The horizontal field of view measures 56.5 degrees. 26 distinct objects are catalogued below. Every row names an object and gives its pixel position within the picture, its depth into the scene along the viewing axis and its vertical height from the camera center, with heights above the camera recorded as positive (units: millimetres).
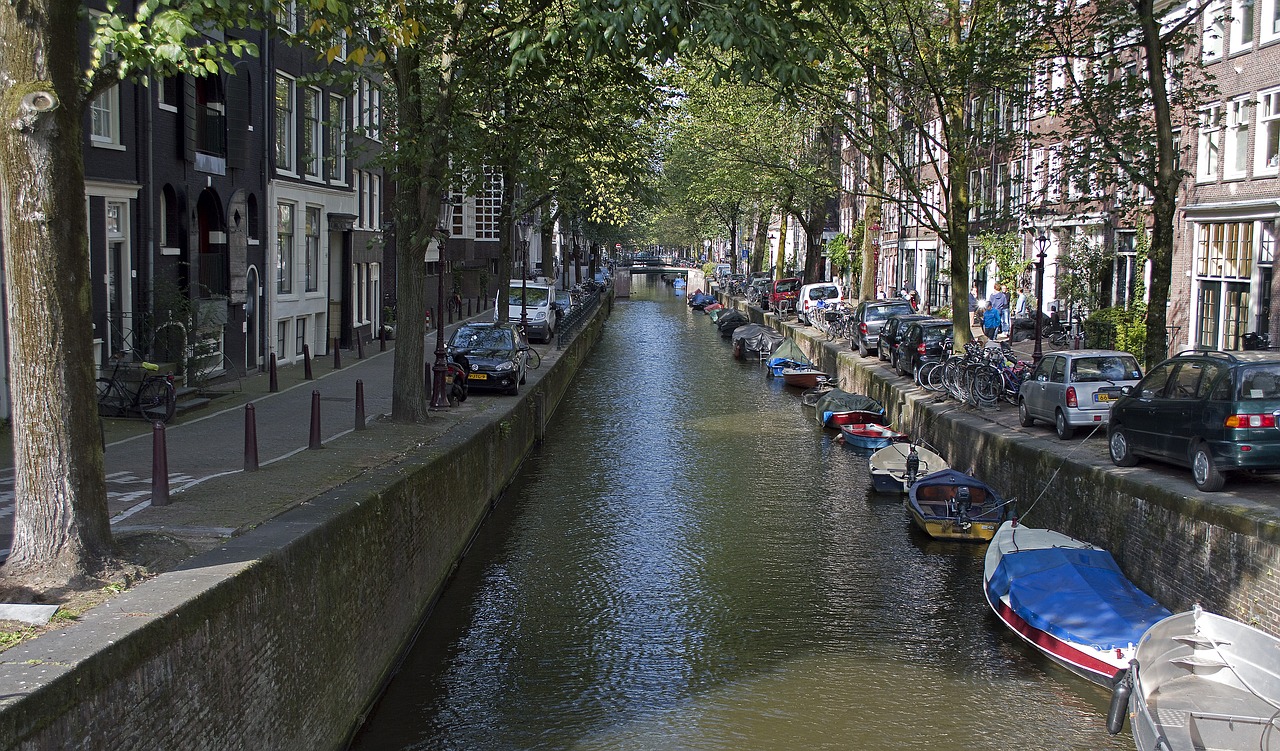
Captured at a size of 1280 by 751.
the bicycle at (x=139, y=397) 17672 -1971
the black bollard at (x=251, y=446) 13484 -2038
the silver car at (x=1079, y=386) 18625 -1681
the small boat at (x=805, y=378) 36688 -3132
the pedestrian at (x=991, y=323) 37719 -1385
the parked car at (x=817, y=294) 48469 -755
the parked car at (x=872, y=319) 36344 -1306
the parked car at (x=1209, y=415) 12906 -1518
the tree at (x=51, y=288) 7566 -165
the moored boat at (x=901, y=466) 21281 -3432
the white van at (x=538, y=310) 40781 -1384
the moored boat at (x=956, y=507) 18156 -3556
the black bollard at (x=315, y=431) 15655 -2160
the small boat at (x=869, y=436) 25953 -3487
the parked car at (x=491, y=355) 24938 -1801
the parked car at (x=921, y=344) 28969 -1632
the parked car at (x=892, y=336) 32438 -1638
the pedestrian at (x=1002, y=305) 38219 -824
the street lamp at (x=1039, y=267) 28419 +319
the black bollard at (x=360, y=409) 18047 -2153
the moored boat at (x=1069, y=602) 12367 -3560
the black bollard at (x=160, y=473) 10972 -1923
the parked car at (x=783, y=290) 58406 -743
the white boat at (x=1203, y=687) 8602 -3093
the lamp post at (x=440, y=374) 21725 -1931
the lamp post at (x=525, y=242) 35781 +1381
